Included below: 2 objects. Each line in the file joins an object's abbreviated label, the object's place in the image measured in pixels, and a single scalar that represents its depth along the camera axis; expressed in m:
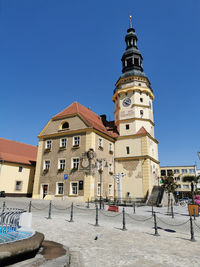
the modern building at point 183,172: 72.74
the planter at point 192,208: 16.29
